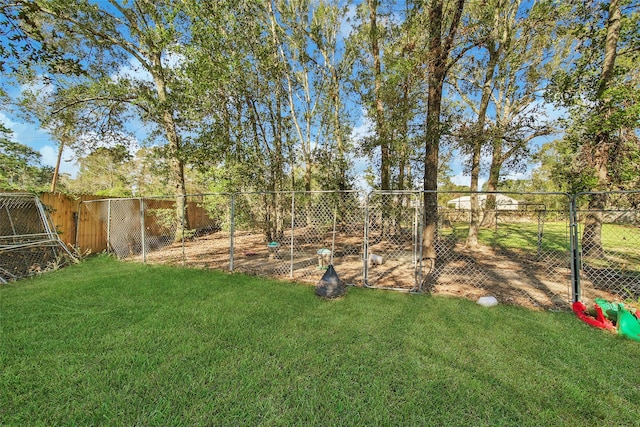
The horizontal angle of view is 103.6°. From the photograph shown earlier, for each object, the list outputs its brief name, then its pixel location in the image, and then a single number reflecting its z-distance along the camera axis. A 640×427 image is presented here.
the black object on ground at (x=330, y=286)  4.12
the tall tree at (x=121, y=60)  6.31
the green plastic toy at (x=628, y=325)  2.89
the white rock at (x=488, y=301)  3.84
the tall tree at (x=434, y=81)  5.46
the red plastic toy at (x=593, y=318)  3.11
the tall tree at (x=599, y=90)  4.95
